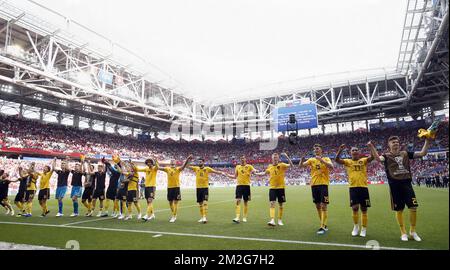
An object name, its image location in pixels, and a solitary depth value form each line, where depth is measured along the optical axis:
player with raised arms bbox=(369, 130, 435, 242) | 5.82
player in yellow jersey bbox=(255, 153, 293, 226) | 8.27
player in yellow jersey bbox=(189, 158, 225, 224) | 9.04
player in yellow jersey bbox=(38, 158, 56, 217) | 11.11
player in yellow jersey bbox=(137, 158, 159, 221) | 9.59
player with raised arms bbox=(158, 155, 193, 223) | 9.23
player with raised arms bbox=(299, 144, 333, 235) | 7.01
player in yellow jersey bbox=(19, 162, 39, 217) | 11.34
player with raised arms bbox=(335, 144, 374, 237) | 6.44
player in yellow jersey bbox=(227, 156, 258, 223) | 9.03
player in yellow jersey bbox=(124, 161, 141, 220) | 10.04
